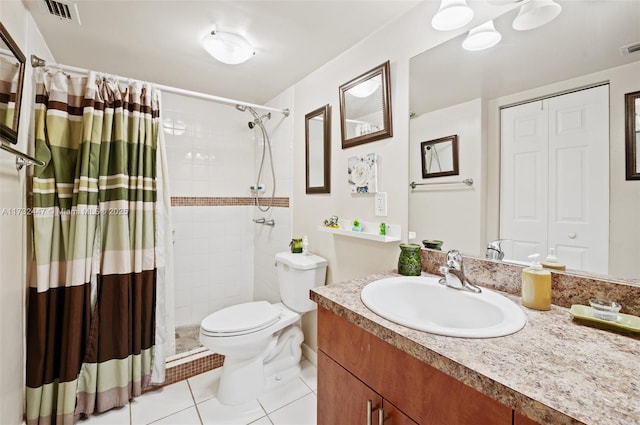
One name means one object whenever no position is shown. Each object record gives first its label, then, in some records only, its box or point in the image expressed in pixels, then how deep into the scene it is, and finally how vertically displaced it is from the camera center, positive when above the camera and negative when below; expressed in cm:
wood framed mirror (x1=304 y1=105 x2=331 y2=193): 186 +43
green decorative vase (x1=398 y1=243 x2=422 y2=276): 124 -24
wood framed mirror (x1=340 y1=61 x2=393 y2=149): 145 +58
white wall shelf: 141 -13
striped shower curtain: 136 -20
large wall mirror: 81 +41
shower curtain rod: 138 +76
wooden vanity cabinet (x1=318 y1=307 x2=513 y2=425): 59 -47
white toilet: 154 -73
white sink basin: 74 -33
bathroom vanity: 49 -34
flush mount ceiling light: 152 +93
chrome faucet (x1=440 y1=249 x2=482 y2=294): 103 -25
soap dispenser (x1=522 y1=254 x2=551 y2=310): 87 -26
